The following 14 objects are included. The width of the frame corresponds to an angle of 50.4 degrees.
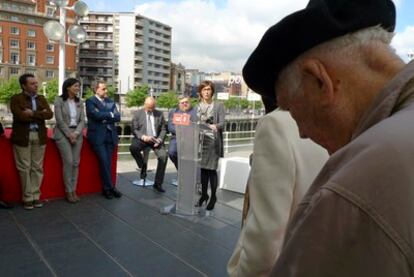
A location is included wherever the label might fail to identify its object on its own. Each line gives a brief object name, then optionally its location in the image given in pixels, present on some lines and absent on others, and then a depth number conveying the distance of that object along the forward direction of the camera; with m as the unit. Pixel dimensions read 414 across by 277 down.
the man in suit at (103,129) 6.37
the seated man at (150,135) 7.19
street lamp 7.96
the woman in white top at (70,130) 6.01
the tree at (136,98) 80.36
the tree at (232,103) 86.56
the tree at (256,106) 86.52
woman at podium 5.76
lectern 5.43
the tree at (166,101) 83.62
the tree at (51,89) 69.36
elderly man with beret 0.58
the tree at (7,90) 67.56
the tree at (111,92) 70.75
